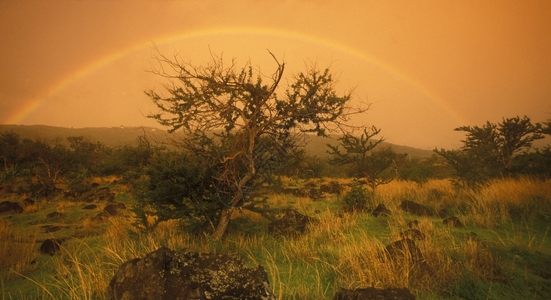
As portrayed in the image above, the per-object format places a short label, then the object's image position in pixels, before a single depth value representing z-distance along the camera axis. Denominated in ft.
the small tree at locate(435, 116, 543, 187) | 46.32
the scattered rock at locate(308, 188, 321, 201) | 47.10
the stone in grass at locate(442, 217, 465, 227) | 24.27
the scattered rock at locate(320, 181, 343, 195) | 52.30
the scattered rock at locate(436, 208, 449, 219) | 29.15
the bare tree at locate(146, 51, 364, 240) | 18.79
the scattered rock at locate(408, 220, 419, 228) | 23.12
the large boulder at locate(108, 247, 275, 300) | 7.98
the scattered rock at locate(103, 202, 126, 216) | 38.03
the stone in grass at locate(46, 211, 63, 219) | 36.52
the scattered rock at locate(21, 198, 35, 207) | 44.06
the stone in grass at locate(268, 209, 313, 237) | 23.24
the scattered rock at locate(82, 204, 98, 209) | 42.59
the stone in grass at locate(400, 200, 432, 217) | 29.78
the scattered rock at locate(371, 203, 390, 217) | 29.12
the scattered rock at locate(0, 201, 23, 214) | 40.42
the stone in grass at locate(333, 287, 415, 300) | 8.54
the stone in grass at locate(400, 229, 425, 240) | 18.48
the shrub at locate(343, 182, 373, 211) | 33.79
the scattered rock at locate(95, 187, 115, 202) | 49.88
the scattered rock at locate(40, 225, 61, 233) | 29.79
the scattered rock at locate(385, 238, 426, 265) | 13.64
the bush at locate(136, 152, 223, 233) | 20.56
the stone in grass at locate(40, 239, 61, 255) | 20.70
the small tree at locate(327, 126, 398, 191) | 48.08
